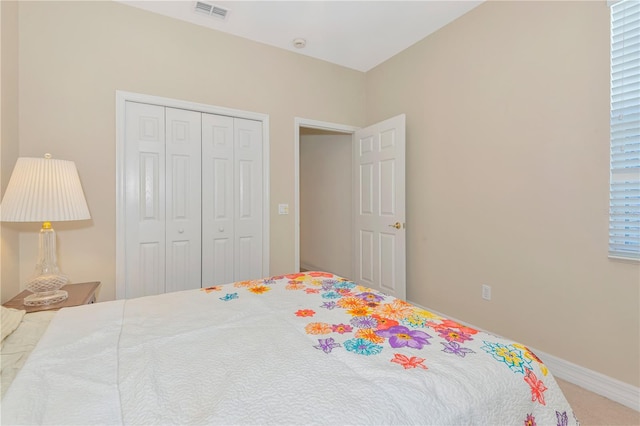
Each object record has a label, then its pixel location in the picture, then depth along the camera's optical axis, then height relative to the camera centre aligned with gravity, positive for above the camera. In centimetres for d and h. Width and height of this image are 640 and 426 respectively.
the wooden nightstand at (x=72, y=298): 165 -51
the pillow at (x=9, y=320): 103 -39
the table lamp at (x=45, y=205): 159 +5
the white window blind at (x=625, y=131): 169 +46
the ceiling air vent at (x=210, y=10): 248 +170
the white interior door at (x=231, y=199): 281 +13
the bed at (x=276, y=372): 69 -44
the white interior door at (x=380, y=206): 305 +6
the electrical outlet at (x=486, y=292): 245 -65
